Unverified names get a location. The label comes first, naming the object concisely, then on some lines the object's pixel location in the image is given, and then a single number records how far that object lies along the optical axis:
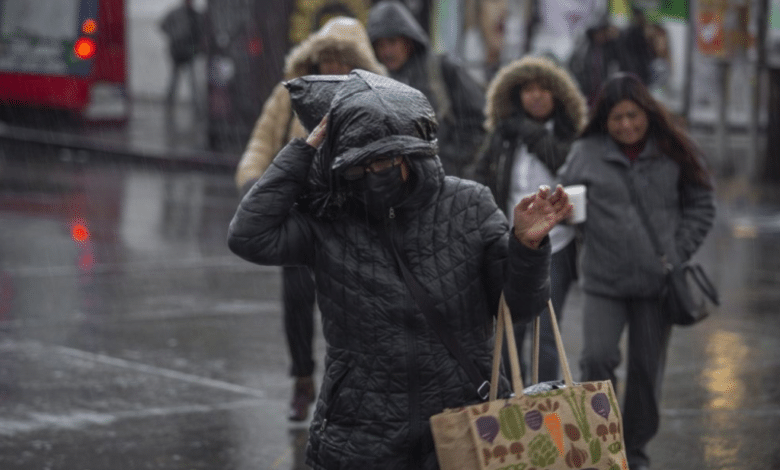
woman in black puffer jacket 6.70
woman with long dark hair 10.94
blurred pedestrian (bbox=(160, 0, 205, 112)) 41.50
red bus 35.16
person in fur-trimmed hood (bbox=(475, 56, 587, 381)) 12.37
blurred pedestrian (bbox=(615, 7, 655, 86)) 29.03
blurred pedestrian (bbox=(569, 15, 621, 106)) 28.50
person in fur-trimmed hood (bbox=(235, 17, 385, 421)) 11.66
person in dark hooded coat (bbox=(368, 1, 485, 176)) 13.39
